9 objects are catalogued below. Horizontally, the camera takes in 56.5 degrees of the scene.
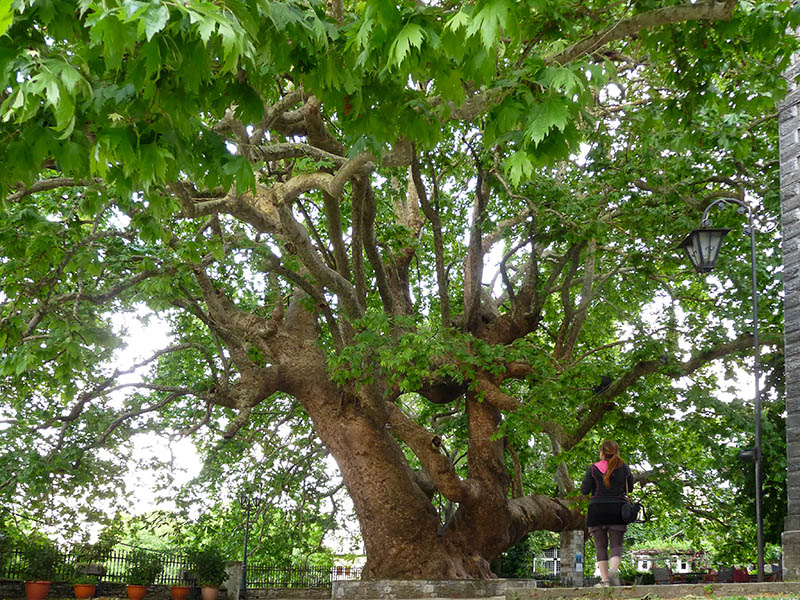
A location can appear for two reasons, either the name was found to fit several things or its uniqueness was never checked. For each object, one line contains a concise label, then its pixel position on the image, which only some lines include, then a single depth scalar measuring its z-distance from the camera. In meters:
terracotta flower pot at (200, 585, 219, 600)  16.56
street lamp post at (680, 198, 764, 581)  9.10
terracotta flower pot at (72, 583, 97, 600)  14.95
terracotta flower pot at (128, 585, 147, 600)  15.59
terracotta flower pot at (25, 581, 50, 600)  14.09
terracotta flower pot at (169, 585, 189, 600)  15.98
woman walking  7.28
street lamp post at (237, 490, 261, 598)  17.16
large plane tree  3.54
